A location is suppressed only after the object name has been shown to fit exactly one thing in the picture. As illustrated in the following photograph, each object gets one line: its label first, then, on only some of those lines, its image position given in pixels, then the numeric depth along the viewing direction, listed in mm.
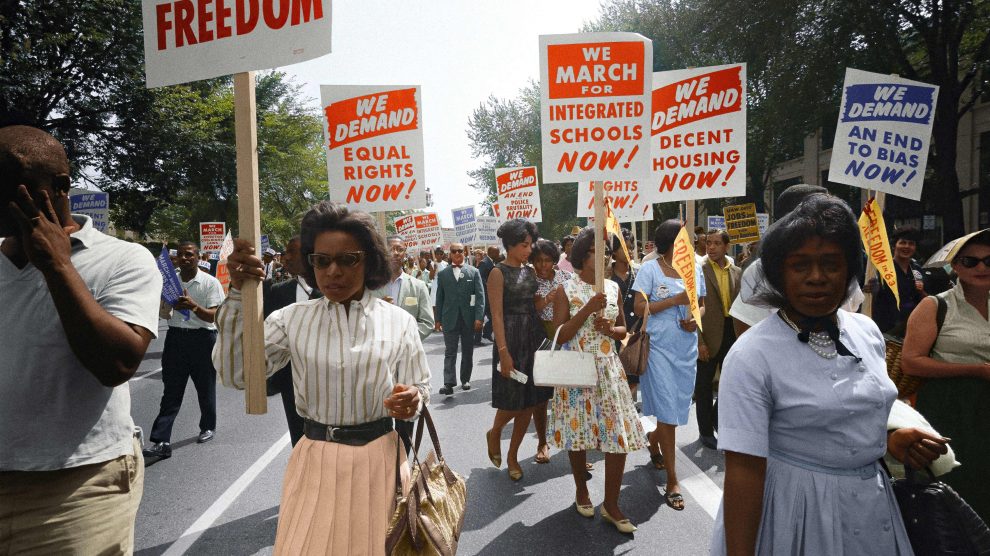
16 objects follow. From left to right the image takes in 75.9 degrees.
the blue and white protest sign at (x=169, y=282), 5781
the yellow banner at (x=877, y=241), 4969
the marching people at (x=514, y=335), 5266
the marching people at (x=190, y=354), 5943
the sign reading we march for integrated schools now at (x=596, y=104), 4758
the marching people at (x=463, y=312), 9008
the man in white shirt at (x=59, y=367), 1836
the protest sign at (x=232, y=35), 2602
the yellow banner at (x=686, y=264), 4684
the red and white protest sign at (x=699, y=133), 5875
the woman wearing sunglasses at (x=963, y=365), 2994
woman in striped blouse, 2230
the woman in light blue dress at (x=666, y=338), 4844
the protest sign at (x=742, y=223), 13516
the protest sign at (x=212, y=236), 16172
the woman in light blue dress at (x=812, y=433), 1773
